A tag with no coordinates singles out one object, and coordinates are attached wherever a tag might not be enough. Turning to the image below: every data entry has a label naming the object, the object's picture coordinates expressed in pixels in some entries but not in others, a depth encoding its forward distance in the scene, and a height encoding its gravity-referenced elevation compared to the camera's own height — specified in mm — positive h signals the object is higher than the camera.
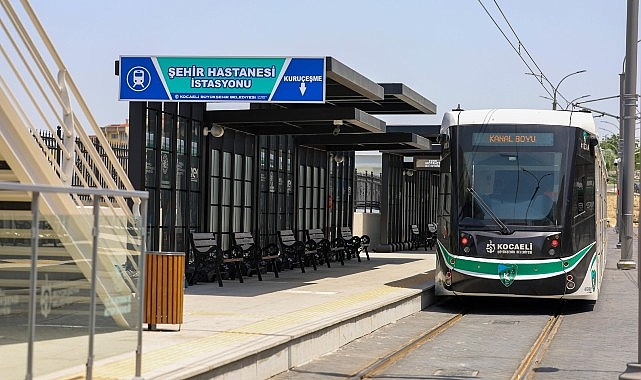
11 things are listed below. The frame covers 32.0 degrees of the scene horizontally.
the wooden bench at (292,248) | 24125 -602
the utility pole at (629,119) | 28141 +2652
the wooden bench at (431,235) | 42000 -513
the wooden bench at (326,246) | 26531 -610
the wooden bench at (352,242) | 29234 -561
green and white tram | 17562 +260
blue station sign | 18203 +2316
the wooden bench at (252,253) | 21194 -658
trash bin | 12023 -758
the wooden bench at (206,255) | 19094 -615
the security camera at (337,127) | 21000 +1847
